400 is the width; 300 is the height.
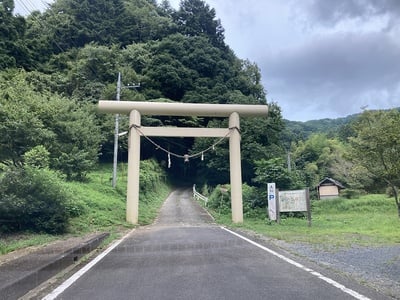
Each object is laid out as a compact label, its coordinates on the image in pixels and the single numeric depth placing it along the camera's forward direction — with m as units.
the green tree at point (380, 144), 19.17
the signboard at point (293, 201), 15.37
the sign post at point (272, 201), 17.27
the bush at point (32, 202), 10.55
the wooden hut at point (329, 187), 41.14
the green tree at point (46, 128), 15.55
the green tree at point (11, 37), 32.59
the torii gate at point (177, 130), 17.42
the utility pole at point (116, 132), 22.26
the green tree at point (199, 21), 49.14
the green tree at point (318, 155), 48.93
